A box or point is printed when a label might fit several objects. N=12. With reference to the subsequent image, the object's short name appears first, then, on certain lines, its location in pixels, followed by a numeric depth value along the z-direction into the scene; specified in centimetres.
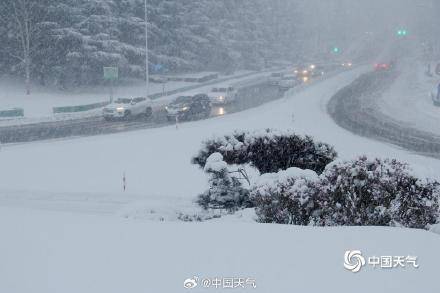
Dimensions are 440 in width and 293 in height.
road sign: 4172
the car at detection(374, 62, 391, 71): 8118
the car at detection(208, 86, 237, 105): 4438
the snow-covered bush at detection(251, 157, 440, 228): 933
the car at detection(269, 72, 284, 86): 6288
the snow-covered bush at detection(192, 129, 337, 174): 1337
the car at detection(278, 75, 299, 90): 5672
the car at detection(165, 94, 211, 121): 3559
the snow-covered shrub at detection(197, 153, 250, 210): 1197
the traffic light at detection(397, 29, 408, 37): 6066
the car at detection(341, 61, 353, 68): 9038
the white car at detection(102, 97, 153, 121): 3453
